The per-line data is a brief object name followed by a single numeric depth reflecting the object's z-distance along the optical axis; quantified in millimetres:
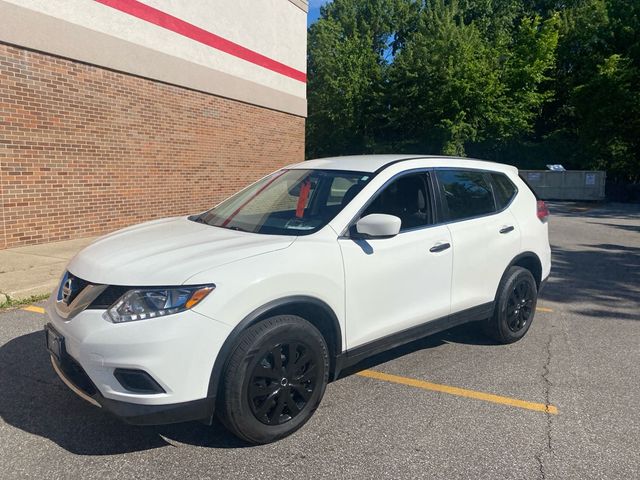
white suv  2680
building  8453
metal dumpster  23953
